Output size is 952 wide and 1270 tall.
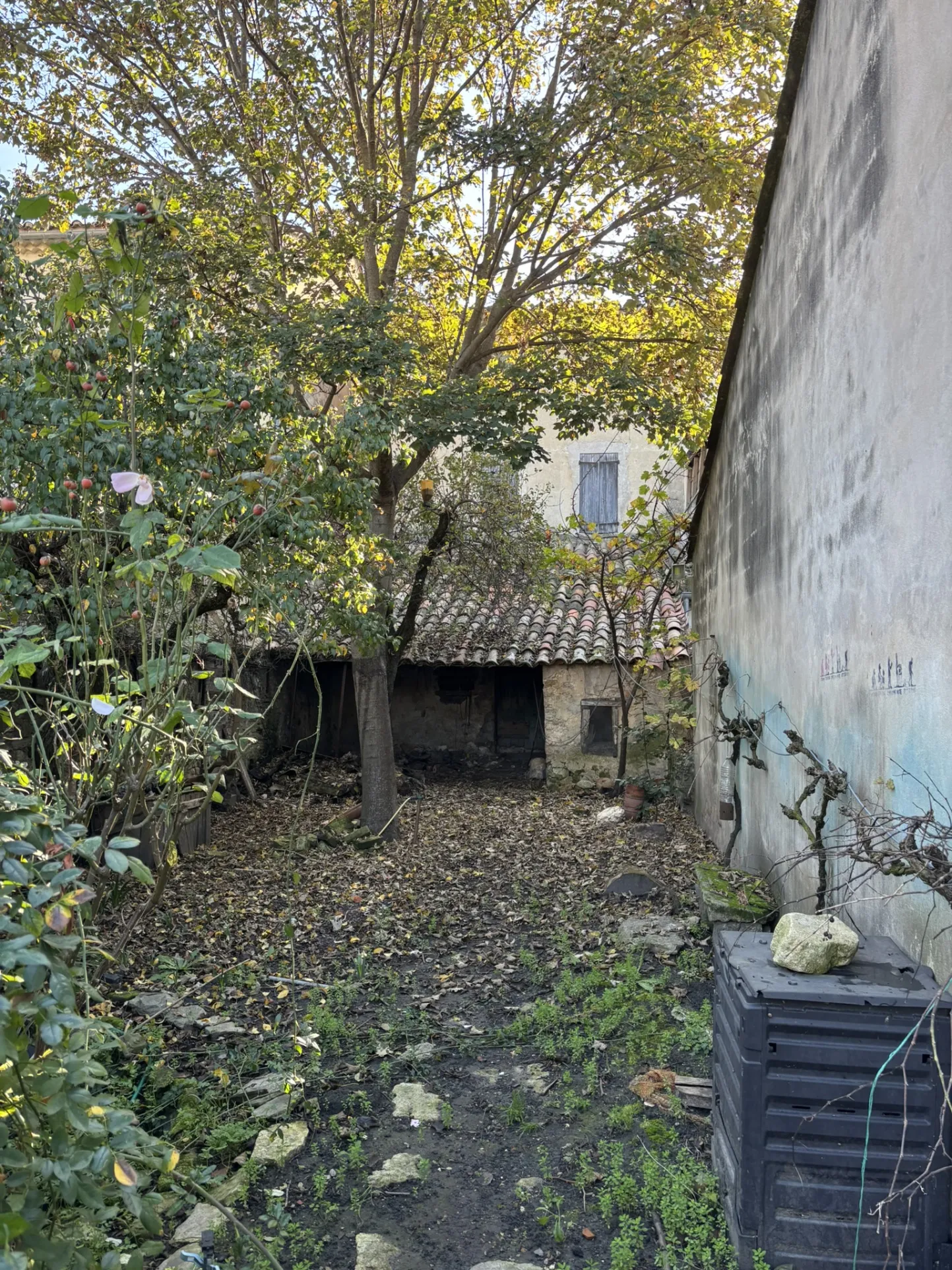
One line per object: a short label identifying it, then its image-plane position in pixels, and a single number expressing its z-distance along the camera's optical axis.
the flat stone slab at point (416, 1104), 4.51
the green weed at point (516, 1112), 4.39
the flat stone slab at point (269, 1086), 4.59
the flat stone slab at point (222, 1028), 5.48
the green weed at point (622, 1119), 4.24
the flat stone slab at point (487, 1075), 4.89
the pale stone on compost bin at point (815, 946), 3.13
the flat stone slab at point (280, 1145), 4.05
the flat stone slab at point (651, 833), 10.77
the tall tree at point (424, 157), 9.93
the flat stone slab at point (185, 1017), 5.59
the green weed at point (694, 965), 6.04
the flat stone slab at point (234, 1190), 3.72
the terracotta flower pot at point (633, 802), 12.25
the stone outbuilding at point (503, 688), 14.57
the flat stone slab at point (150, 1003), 5.68
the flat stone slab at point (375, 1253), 3.39
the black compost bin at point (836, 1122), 2.87
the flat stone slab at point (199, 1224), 3.54
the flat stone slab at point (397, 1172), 3.92
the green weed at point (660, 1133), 4.08
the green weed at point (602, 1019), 5.07
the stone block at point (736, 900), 5.94
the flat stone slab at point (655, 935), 6.65
